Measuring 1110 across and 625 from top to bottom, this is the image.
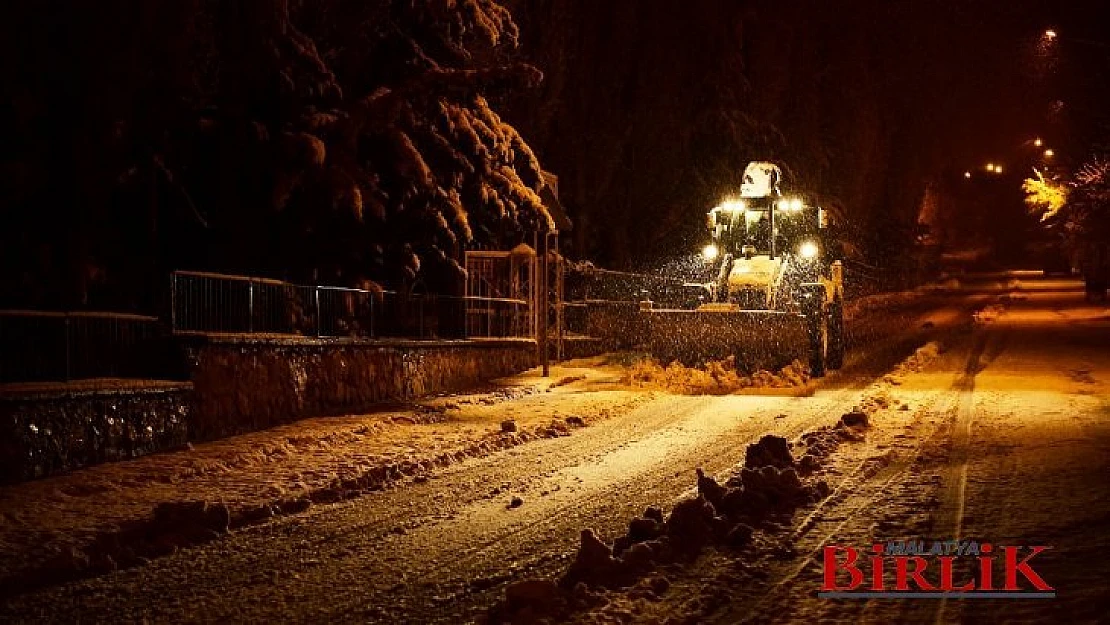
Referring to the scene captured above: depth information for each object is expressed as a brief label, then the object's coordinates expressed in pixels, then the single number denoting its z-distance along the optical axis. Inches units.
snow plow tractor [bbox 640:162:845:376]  921.5
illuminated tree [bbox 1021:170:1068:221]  1546.5
